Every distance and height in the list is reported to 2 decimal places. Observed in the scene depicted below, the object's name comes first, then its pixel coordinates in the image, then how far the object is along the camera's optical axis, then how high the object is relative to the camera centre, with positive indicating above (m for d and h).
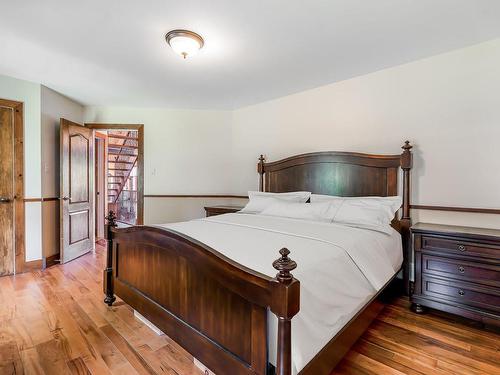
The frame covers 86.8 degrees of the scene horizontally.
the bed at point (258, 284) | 1.12 -0.57
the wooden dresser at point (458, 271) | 1.95 -0.70
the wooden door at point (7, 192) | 3.09 -0.12
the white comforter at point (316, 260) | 1.19 -0.45
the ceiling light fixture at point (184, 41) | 2.15 +1.18
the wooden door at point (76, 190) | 3.53 -0.12
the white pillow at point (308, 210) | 2.59 -0.28
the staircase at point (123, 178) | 6.91 +0.11
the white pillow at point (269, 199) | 3.14 -0.19
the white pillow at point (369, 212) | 2.31 -0.27
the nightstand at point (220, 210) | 3.73 -0.39
